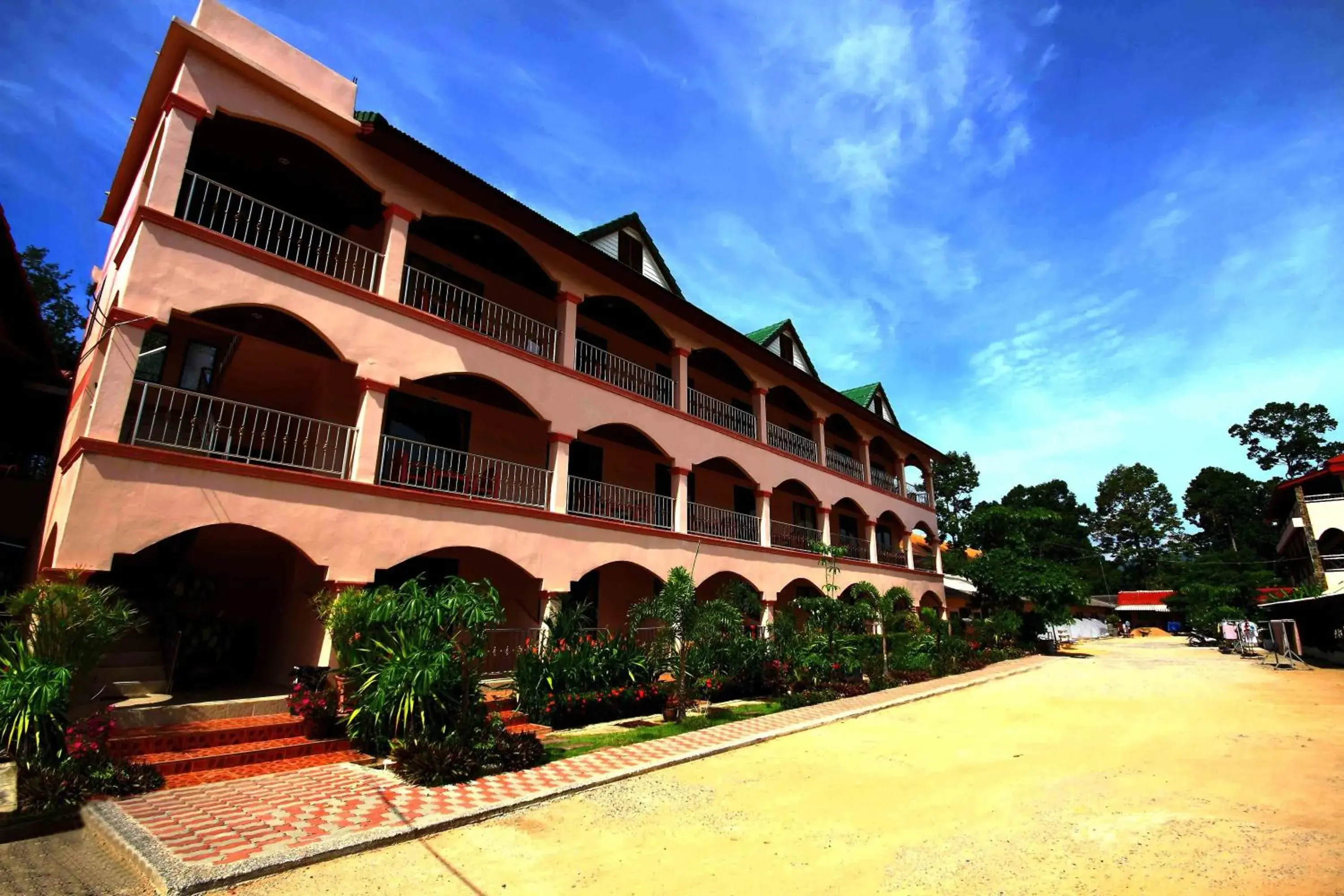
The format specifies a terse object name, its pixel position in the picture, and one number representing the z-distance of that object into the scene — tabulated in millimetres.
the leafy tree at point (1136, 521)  71312
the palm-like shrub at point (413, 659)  7828
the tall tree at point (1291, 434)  62031
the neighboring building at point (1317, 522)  30141
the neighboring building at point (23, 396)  12875
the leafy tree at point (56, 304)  22500
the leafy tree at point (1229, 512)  59969
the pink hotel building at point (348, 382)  8875
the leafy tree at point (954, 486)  49562
